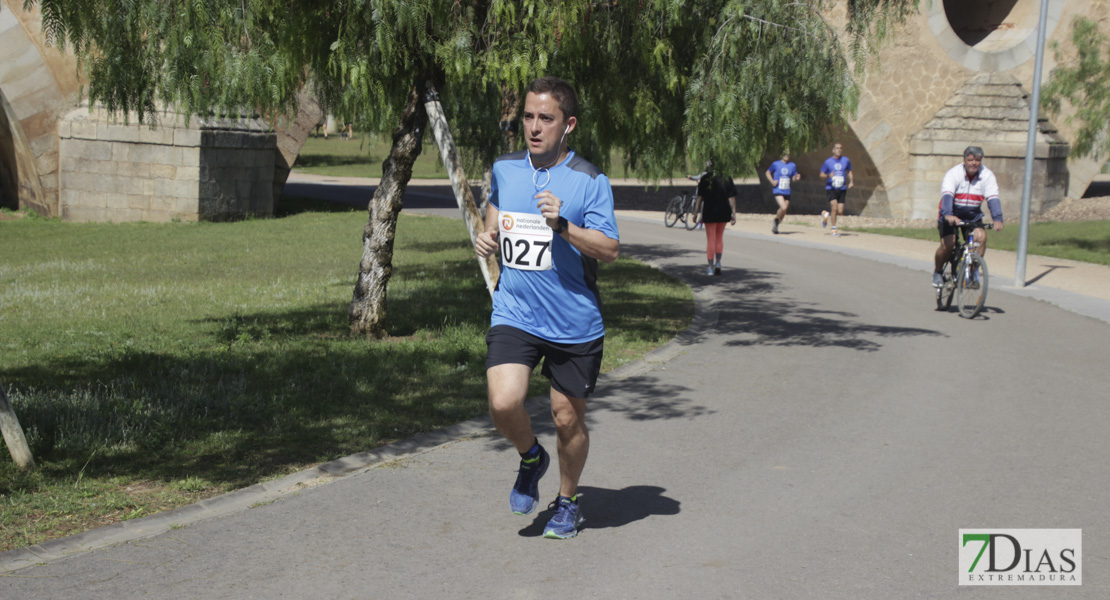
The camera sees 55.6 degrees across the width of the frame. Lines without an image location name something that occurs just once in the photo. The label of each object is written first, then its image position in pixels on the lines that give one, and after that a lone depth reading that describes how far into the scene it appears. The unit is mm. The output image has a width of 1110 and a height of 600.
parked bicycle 24281
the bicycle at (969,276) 11508
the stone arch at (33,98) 20953
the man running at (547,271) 4387
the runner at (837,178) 22672
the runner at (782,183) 22609
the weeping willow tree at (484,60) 8250
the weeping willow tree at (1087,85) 18875
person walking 15117
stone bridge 21672
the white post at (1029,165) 14117
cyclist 11297
